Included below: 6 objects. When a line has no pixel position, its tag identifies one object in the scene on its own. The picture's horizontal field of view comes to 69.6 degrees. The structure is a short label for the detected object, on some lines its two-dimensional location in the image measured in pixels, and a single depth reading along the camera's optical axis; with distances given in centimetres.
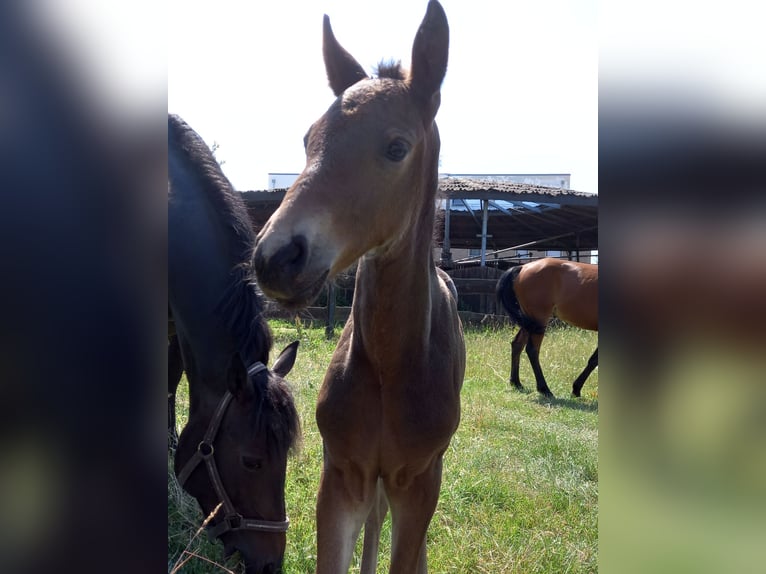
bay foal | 157
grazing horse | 249
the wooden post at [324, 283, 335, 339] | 1037
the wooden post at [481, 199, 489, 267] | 1238
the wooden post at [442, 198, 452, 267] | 1282
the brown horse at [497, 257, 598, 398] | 812
